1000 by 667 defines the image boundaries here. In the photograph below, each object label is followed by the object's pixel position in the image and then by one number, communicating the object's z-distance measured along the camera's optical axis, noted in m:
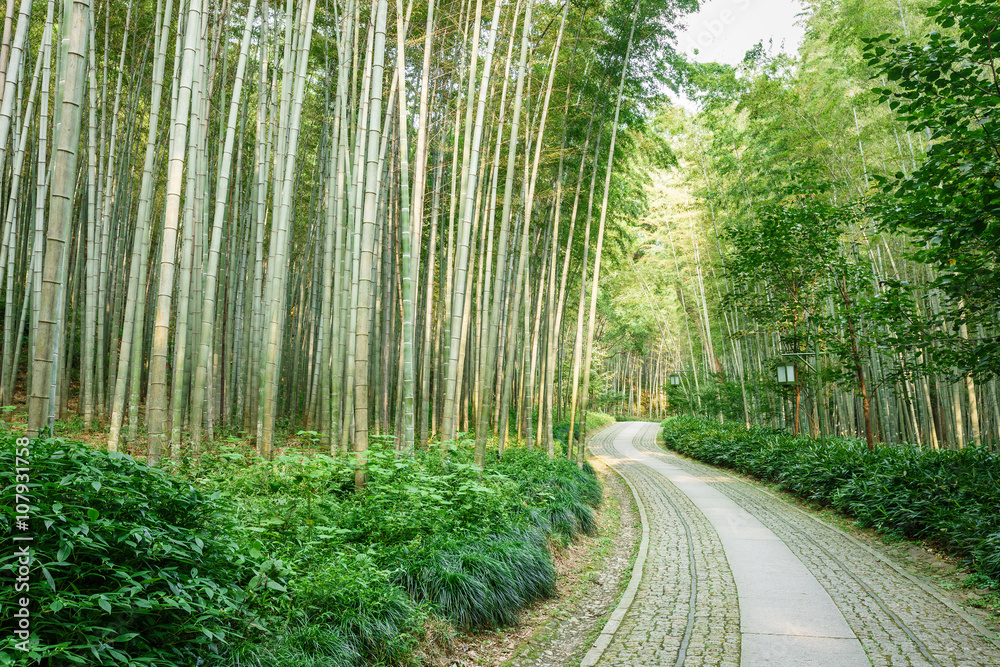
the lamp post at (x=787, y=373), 9.23
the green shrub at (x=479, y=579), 3.10
